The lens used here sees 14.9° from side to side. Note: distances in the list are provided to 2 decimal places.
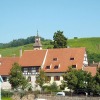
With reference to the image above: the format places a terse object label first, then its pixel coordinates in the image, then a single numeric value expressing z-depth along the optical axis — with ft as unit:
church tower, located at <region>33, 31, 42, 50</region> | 327.88
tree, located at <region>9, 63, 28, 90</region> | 251.80
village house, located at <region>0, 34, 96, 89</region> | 272.10
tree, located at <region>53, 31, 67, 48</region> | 320.09
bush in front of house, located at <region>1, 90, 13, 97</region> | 226.79
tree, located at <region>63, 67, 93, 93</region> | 225.76
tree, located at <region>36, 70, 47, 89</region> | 258.57
